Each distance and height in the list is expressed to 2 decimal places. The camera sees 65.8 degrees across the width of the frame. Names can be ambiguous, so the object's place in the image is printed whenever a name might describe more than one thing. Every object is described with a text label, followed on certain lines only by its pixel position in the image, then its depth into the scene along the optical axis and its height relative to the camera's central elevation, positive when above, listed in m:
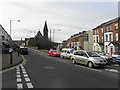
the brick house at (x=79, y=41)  37.15 +2.12
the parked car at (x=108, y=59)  10.00 -1.46
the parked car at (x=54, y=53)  17.73 -1.38
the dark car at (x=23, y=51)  20.57 -1.16
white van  14.12 -1.12
